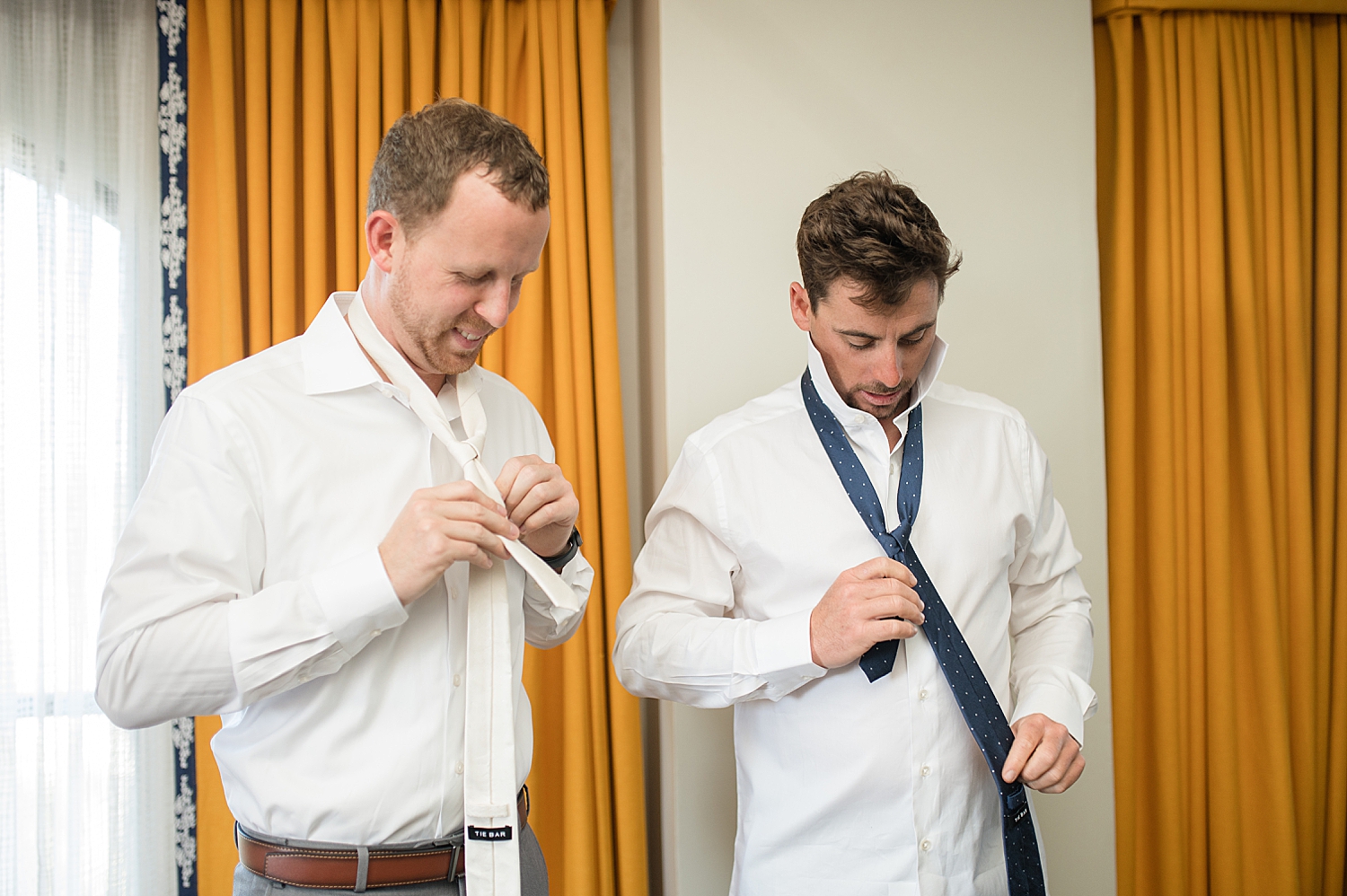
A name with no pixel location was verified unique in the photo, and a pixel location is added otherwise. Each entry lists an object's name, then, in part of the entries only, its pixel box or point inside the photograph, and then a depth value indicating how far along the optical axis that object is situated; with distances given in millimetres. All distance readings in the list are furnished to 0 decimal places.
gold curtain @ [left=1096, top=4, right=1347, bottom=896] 2428
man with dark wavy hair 1493
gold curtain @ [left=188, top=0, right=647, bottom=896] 2250
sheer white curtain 2180
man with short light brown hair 1111
